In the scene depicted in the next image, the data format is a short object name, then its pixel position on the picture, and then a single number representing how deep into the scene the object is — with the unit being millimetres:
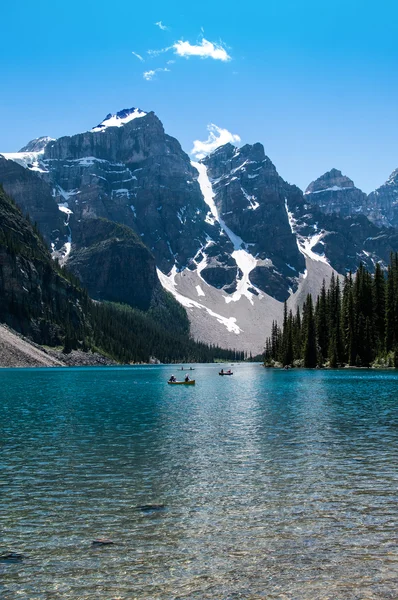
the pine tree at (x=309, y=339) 157025
